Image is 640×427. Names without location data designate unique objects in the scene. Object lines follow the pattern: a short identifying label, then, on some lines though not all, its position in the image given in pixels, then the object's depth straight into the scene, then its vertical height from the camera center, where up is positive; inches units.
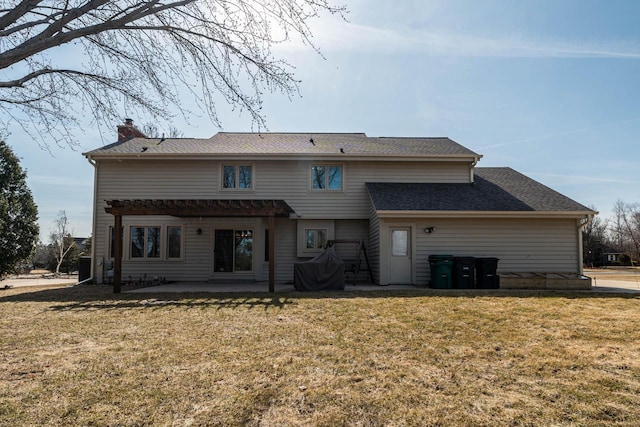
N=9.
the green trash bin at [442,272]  440.8 -39.3
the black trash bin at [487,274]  441.7 -41.9
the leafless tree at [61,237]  1093.1 +1.5
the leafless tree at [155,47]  175.5 +100.5
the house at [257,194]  522.6 +61.8
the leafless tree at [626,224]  1879.4 +78.6
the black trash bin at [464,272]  440.5 -39.4
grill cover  417.1 -41.9
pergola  410.3 +32.7
